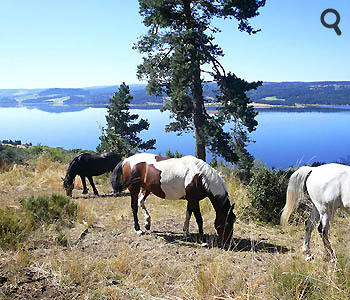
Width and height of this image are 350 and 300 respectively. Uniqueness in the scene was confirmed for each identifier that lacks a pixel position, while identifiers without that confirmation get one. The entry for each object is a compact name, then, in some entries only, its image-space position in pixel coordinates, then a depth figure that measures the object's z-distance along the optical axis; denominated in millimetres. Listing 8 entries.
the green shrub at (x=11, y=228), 5371
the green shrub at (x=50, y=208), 6734
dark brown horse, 11172
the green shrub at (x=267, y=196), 7879
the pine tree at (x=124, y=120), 38125
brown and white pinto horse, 6047
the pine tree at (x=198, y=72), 13961
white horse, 5277
